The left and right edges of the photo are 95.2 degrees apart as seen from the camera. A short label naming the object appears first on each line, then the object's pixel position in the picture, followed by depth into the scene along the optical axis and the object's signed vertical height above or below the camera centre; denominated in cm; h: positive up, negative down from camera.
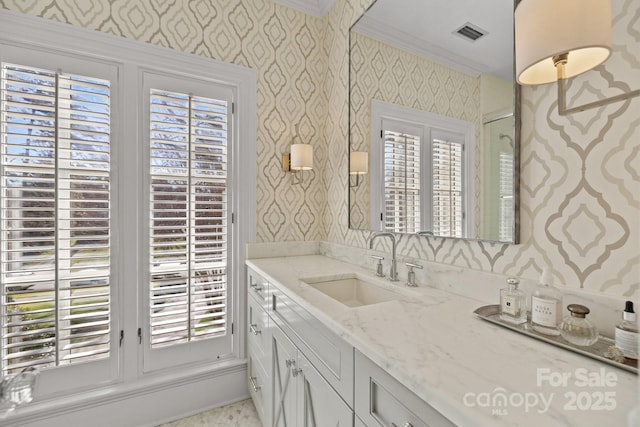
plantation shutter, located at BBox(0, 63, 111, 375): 152 -4
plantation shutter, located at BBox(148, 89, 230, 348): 183 -4
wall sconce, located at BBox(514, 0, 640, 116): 68 +42
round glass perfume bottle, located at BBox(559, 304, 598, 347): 73 -29
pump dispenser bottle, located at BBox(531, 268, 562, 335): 81 -27
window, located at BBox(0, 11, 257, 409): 154 +2
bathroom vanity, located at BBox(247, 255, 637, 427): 53 -34
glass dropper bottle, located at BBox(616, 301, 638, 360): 66 -28
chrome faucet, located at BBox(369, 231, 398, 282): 145 -26
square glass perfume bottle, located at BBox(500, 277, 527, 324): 90 -29
